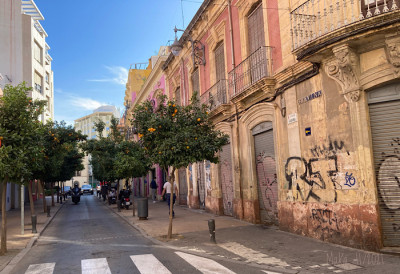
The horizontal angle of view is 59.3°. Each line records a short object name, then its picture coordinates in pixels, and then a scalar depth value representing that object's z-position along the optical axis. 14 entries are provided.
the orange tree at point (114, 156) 17.70
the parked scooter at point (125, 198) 21.53
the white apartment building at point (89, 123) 98.55
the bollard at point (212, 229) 8.90
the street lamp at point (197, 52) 17.17
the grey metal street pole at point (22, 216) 11.73
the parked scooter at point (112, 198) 27.08
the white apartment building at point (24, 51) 28.27
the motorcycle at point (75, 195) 30.66
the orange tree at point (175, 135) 9.73
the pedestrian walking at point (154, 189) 26.25
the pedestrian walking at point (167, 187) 15.30
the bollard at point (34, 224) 12.10
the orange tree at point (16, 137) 8.34
